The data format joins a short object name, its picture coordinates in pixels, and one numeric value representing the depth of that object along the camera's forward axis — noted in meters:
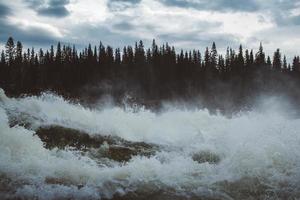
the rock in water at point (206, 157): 13.91
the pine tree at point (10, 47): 112.19
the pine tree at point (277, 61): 113.88
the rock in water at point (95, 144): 14.12
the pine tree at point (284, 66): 119.14
